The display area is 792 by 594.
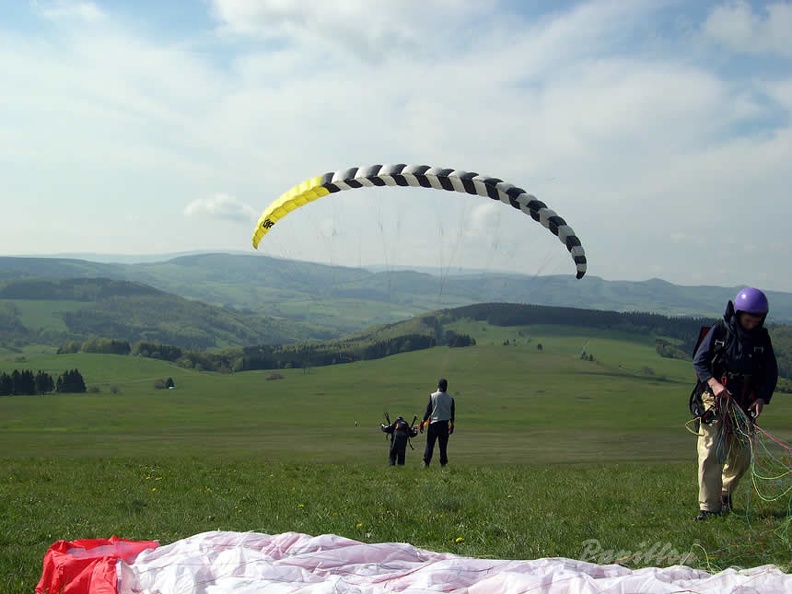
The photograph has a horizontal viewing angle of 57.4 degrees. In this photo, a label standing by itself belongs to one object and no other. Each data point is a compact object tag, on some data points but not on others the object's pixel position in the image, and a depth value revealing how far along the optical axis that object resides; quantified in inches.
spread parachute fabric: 186.4
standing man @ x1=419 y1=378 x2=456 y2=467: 604.4
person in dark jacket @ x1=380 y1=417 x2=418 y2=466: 648.4
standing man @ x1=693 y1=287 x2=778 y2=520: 318.0
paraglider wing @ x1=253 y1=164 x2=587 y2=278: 608.1
